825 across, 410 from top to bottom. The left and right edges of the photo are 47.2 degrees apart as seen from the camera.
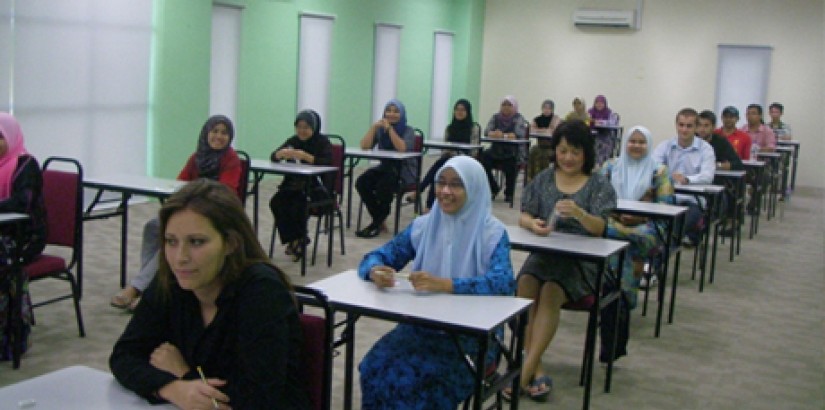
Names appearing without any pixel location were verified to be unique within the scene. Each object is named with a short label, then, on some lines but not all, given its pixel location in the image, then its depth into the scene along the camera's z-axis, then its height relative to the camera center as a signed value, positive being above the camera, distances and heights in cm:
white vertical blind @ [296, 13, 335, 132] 1164 +37
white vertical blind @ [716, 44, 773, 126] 1452 +68
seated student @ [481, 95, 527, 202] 1019 -46
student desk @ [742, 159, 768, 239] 859 -60
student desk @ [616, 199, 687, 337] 499 -53
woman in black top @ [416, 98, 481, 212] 971 -25
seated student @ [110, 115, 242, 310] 552 -42
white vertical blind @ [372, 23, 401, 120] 1333 +44
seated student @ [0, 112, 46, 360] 399 -61
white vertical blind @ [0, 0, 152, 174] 761 -2
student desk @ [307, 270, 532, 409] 263 -61
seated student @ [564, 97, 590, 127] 1342 -4
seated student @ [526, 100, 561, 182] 1090 -44
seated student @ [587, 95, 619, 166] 1314 -16
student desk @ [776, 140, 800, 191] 1178 -26
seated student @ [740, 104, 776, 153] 1023 -14
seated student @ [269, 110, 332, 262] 653 -65
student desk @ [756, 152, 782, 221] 988 -55
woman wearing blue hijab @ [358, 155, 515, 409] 291 -57
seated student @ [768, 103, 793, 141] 1244 +0
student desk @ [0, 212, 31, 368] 390 -104
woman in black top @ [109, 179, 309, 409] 200 -52
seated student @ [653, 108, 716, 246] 682 -32
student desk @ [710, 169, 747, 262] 742 -53
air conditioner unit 1529 +151
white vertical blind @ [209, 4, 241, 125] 1017 +28
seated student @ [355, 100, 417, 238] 773 -61
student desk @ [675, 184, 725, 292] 642 -57
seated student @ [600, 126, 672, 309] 550 -39
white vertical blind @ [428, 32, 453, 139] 1514 +29
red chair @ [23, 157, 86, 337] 430 -61
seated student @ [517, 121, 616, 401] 405 -51
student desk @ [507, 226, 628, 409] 379 -57
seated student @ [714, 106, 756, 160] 888 -16
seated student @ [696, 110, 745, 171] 773 -23
